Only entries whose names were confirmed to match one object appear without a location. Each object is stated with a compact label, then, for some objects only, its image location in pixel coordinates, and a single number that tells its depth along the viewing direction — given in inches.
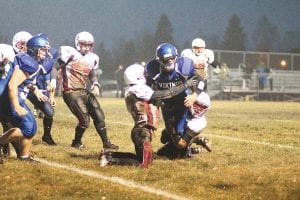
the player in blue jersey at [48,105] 565.1
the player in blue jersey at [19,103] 410.7
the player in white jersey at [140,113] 409.8
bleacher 2098.9
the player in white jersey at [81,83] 544.1
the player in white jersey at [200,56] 803.9
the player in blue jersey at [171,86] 437.7
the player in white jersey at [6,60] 432.0
